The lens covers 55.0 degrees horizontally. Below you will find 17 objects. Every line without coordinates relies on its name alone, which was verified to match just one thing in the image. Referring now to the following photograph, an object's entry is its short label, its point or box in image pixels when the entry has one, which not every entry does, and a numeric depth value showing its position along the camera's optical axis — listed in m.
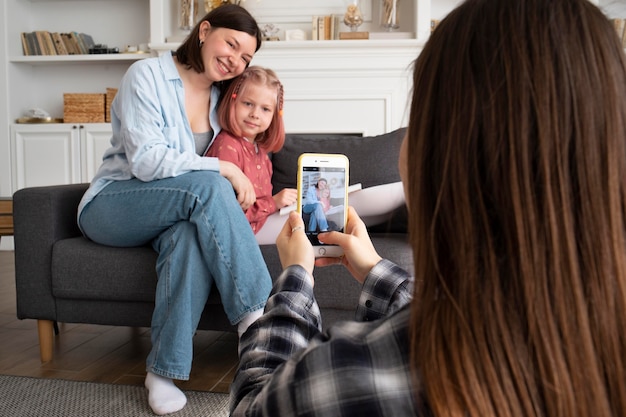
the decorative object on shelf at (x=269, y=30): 4.08
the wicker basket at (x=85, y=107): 4.25
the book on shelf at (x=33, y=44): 4.41
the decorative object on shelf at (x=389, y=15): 3.95
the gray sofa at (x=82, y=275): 1.70
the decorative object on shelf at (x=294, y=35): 4.05
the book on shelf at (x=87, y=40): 4.38
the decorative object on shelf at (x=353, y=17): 3.98
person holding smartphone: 0.41
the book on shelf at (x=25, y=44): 4.43
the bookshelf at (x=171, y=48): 3.89
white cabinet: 4.25
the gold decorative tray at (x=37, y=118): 4.34
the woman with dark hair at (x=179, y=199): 1.51
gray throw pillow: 2.10
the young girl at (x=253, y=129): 1.91
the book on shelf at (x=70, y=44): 4.38
